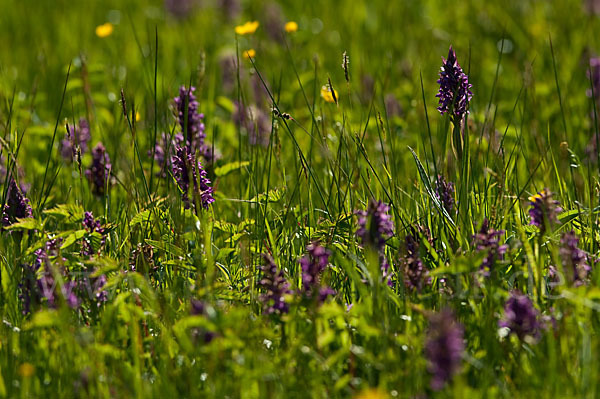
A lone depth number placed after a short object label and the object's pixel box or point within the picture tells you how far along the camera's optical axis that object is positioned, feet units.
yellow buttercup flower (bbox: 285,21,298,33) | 30.42
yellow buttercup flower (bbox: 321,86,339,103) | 22.16
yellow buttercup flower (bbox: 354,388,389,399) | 11.78
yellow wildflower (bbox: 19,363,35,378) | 12.96
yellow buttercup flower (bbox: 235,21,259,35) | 28.89
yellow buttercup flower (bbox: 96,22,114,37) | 35.94
